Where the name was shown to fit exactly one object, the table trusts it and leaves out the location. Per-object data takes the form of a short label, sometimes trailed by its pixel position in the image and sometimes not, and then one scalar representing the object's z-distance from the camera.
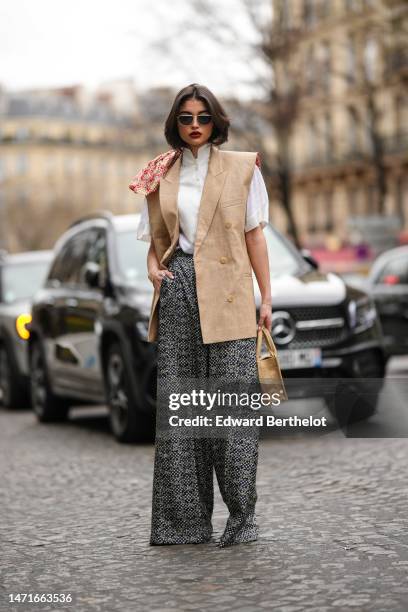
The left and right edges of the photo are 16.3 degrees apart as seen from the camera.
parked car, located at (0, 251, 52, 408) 14.54
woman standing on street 5.71
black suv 9.96
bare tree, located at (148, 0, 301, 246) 40.88
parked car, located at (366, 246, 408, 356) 16.66
